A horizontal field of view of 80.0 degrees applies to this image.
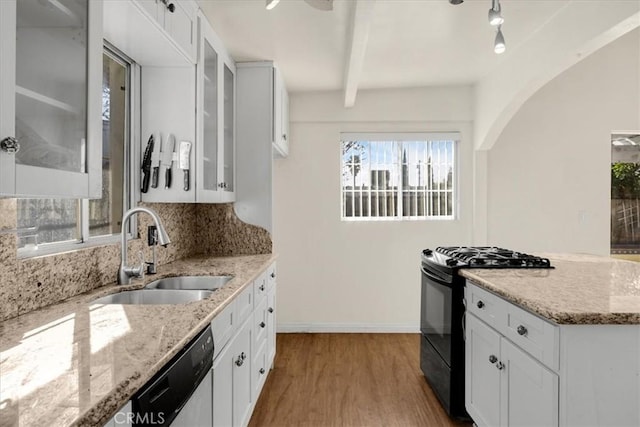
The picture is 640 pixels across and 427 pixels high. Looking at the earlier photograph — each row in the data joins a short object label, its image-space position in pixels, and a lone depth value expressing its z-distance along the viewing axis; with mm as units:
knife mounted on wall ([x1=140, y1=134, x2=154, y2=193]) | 2145
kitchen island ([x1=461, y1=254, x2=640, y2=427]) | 1329
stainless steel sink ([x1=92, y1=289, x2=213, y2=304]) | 1780
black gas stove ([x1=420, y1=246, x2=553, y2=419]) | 2207
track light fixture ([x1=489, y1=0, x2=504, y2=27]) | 1774
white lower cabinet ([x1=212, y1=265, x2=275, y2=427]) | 1454
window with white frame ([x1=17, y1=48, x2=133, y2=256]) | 1534
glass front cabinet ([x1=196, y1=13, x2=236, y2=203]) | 2205
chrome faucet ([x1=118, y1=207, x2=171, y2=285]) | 1795
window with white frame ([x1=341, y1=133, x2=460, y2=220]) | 4059
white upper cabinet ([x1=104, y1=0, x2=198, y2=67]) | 1521
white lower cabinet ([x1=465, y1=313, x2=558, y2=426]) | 1440
